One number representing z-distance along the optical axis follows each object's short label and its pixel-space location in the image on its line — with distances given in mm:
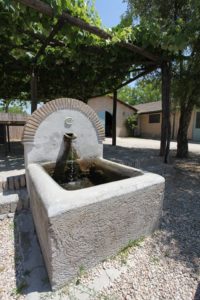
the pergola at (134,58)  3392
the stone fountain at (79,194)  1871
